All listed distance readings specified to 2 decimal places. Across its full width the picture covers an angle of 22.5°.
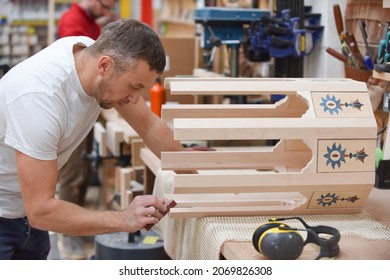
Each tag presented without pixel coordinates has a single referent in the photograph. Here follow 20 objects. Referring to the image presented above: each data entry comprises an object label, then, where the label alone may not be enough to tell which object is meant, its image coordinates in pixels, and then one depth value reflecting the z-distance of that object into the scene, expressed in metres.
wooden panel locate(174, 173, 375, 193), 2.33
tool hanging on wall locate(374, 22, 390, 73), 2.58
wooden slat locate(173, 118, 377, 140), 2.29
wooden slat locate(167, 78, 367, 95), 2.40
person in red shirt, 4.64
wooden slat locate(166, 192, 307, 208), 2.43
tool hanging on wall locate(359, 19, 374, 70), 2.82
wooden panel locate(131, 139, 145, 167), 3.82
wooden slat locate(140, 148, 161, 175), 2.92
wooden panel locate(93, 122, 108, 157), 4.46
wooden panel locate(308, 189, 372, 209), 2.40
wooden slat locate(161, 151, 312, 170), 2.40
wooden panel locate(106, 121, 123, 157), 4.06
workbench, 2.17
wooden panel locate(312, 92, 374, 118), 2.37
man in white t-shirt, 2.34
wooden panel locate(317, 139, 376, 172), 2.36
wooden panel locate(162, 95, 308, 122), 2.49
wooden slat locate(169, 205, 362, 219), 2.40
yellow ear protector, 2.09
